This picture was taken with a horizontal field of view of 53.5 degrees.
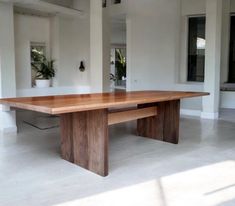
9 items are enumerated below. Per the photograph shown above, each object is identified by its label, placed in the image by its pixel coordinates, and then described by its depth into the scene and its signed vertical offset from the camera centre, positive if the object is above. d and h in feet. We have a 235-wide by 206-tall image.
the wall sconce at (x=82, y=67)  22.26 +0.99
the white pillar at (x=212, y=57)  16.23 +1.41
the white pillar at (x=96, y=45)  16.62 +2.35
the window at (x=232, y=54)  20.52 +2.06
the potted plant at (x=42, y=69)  20.70 +0.76
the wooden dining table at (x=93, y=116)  7.47 -1.61
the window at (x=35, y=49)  20.60 +2.47
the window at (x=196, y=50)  20.25 +2.40
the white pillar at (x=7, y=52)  14.89 +1.64
